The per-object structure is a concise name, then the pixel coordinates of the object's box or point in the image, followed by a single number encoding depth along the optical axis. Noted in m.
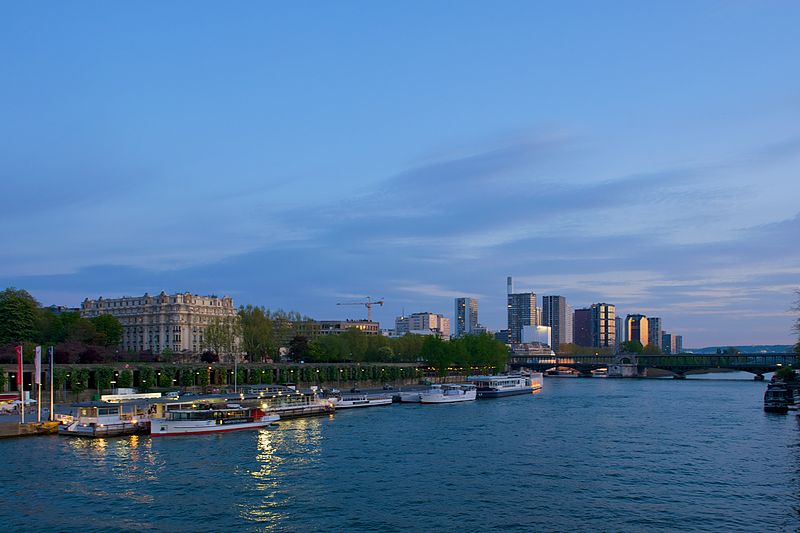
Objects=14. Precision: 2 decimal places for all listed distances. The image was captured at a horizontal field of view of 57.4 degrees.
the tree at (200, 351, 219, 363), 162.75
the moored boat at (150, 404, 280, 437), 81.00
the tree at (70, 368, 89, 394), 106.94
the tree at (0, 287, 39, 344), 140.12
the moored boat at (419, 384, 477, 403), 132.88
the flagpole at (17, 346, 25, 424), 79.34
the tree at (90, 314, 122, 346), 186.11
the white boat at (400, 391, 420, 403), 135.88
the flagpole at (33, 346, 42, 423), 77.50
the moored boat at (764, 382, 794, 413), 109.50
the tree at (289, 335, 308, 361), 191.62
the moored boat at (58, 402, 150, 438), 78.06
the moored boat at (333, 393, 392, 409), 119.22
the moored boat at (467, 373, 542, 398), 152.75
